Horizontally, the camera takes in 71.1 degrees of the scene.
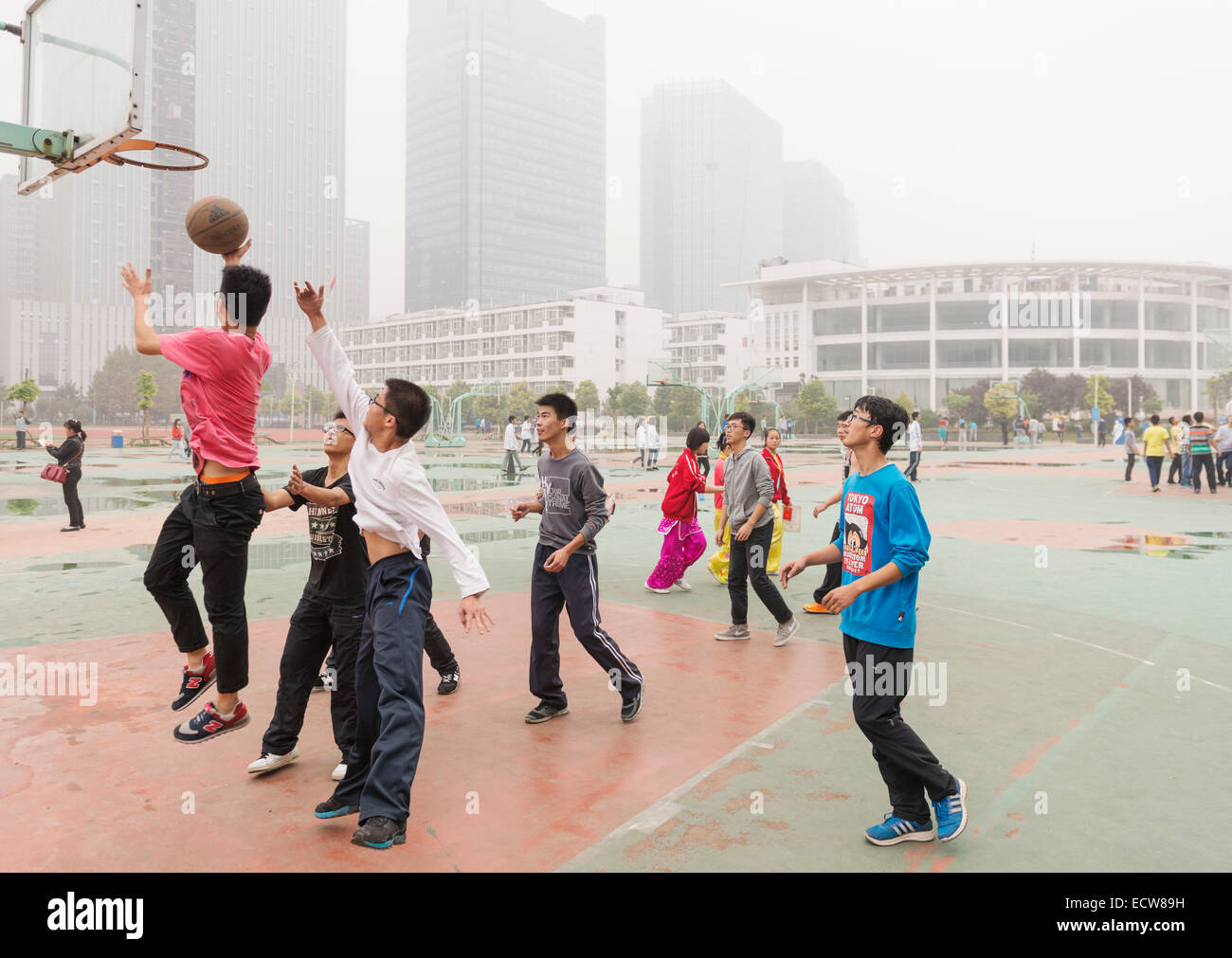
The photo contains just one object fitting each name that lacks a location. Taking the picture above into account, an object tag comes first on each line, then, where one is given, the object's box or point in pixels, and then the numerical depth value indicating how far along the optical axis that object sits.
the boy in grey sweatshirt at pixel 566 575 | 5.05
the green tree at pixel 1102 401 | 68.50
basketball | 4.26
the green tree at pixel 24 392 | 44.41
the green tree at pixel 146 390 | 50.54
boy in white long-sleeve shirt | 3.50
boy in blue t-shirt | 3.49
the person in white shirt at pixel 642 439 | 30.08
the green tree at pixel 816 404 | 72.31
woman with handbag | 12.95
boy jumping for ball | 4.04
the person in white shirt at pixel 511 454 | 27.06
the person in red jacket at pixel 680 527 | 8.66
